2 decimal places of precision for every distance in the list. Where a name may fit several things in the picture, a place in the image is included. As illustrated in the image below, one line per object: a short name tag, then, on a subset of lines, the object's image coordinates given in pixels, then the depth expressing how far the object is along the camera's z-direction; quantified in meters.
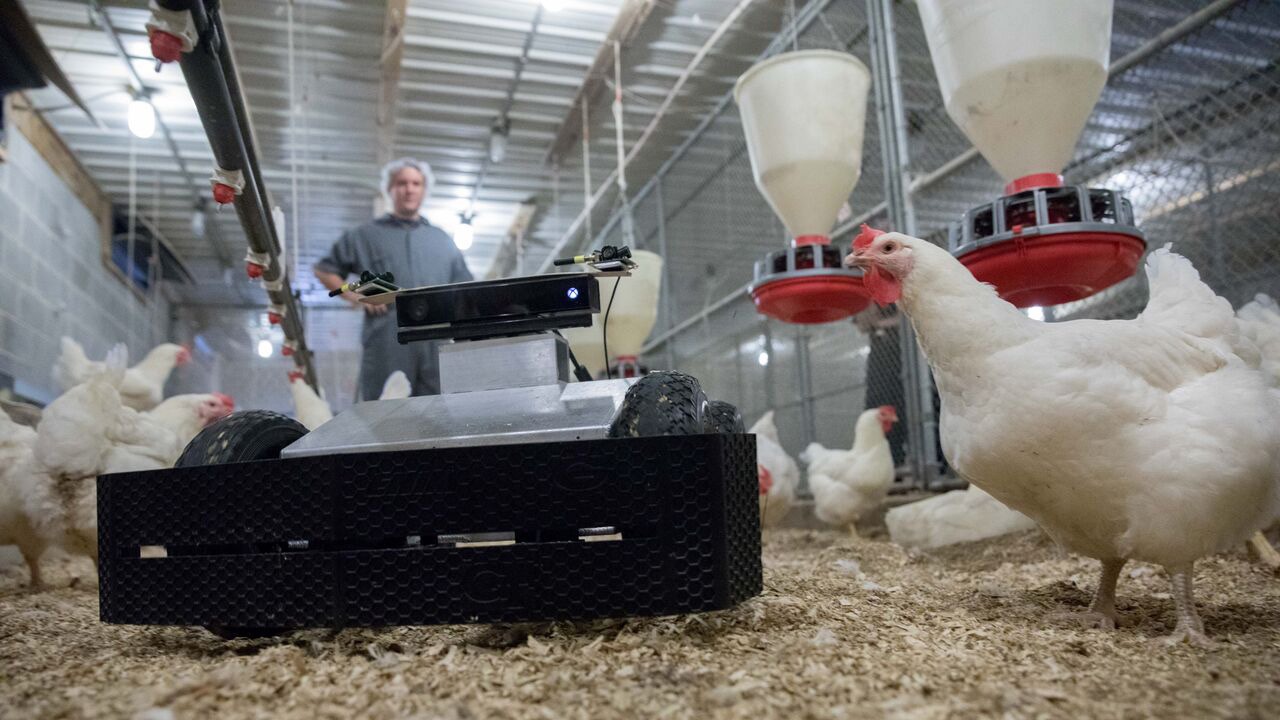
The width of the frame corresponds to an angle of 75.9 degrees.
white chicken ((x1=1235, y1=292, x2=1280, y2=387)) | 2.19
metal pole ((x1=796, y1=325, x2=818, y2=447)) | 4.90
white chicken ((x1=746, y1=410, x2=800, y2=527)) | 3.94
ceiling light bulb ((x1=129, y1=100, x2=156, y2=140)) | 5.09
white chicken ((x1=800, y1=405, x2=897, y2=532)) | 3.91
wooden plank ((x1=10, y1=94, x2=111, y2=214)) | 6.01
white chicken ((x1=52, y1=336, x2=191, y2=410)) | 4.63
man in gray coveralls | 3.53
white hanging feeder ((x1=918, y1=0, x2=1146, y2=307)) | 1.95
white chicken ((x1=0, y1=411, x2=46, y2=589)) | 2.58
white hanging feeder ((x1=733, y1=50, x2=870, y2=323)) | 2.74
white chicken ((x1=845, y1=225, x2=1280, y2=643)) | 1.46
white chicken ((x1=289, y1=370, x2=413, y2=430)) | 3.63
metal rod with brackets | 1.71
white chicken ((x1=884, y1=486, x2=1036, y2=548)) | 2.98
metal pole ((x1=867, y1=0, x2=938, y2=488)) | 3.68
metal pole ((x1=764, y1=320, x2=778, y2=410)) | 5.21
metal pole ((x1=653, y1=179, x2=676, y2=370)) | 6.50
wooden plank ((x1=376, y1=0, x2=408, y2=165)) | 4.82
